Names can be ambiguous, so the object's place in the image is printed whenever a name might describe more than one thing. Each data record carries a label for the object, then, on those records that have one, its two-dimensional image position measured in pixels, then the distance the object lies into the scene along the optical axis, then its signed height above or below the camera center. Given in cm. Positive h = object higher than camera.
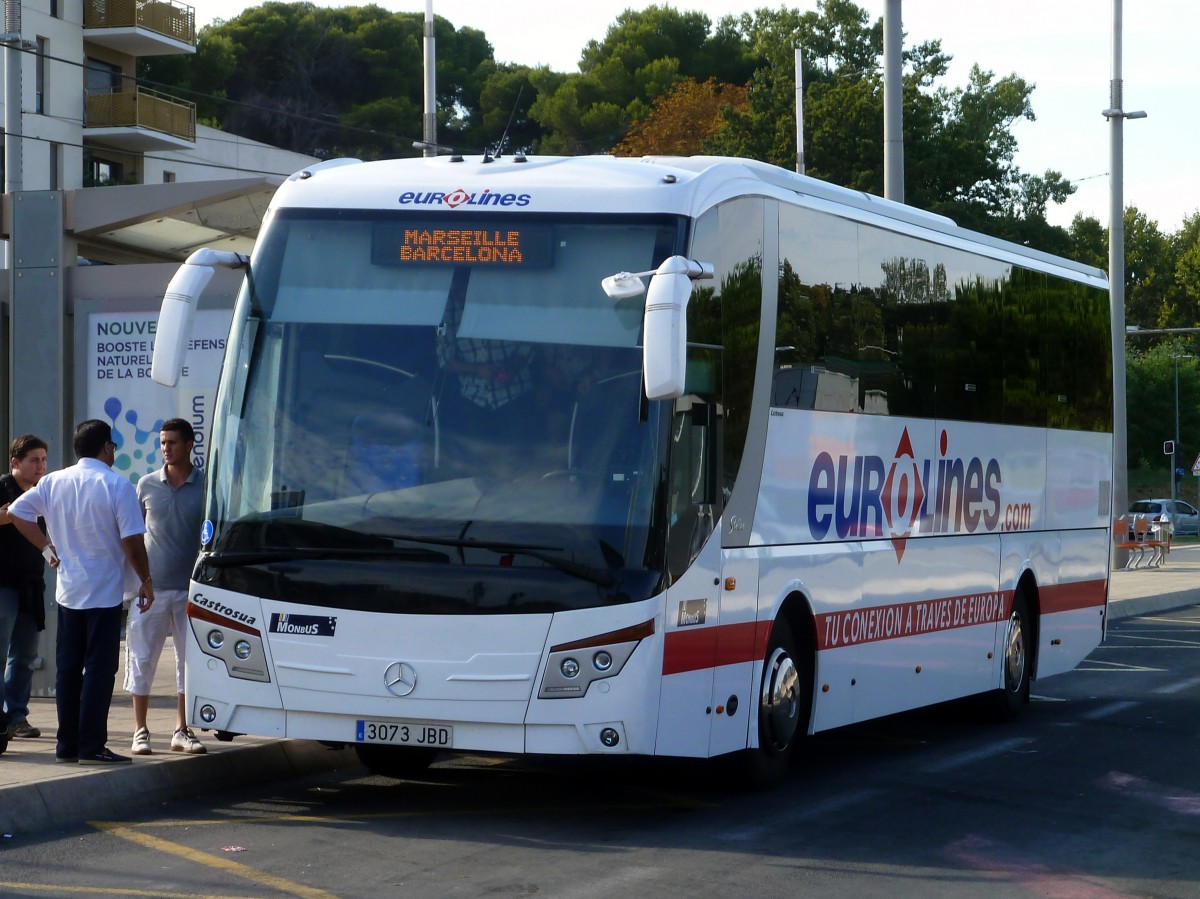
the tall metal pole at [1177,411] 7662 +343
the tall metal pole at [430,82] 3108 +731
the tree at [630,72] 6969 +1648
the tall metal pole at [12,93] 2508 +540
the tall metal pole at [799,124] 4459 +896
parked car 6375 -62
